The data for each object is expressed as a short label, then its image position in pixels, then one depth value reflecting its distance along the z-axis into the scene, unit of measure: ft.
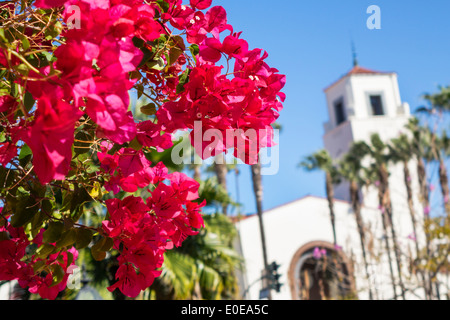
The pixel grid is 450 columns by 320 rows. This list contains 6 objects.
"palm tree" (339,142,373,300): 100.83
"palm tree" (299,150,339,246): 101.24
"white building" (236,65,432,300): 64.80
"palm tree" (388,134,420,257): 98.58
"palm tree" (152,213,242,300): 24.49
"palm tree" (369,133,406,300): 102.94
